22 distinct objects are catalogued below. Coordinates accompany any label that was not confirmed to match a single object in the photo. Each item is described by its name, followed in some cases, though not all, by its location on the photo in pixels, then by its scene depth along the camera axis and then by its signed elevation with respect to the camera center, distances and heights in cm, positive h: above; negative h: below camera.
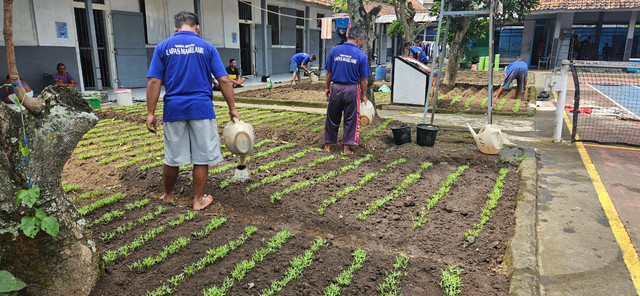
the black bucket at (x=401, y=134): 658 -116
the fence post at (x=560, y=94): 660 -53
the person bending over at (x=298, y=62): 1536 -16
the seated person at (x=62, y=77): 998 -51
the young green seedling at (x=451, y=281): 273 -146
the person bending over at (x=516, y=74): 1190 -40
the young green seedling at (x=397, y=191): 402 -140
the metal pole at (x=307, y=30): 2062 +136
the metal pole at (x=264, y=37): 1666 +80
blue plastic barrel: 1806 -61
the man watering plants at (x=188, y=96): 375 -35
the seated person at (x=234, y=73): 1362 -51
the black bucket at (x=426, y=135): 639 -114
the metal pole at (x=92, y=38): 1055 +44
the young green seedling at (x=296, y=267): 270 -144
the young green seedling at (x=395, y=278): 270 -145
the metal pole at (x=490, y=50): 648 +15
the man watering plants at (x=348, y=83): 572 -35
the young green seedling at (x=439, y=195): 385 -141
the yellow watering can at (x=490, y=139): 589 -110
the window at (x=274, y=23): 1936 +155
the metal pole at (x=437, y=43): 705 +27
